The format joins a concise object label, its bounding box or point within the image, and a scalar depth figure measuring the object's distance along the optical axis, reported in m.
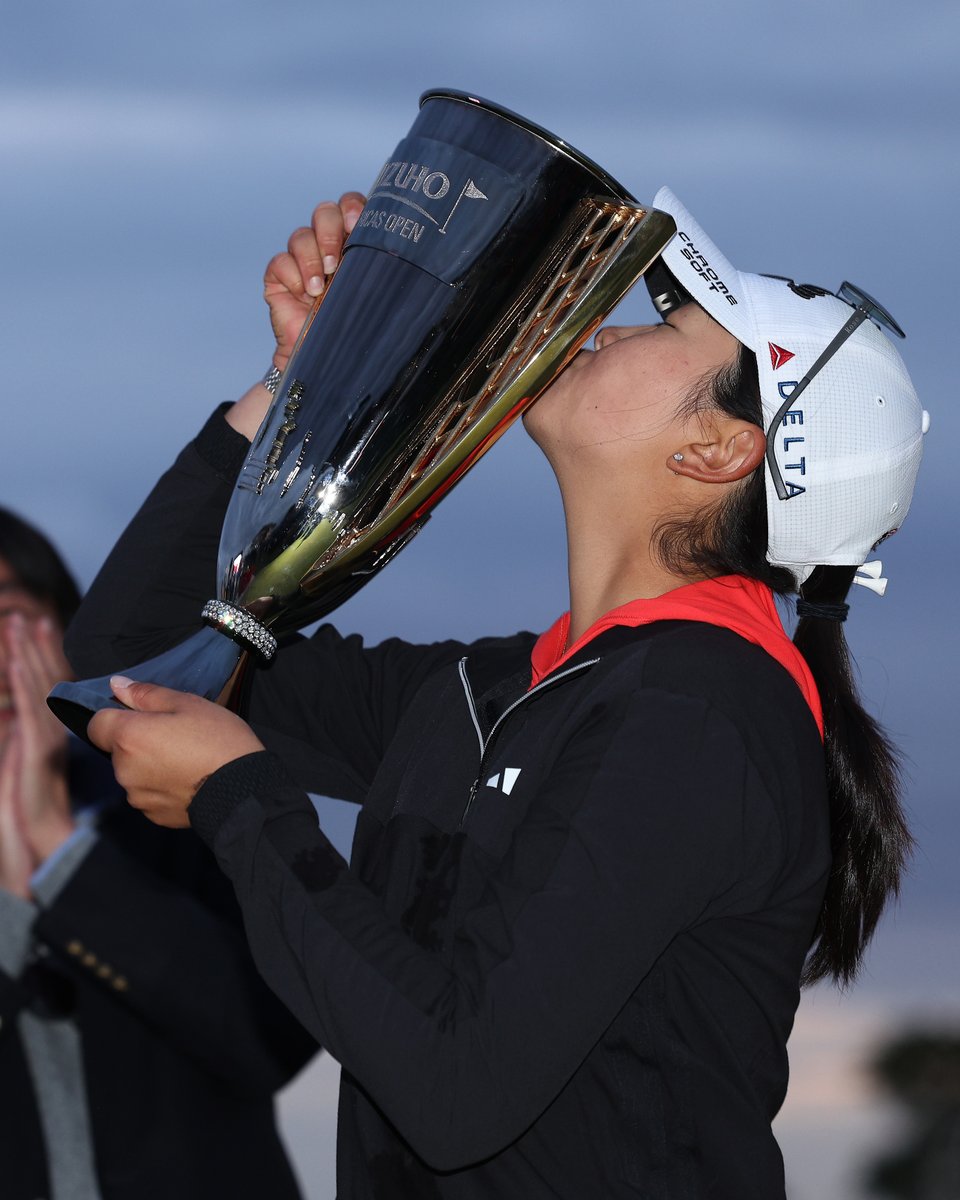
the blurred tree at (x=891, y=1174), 14.50
